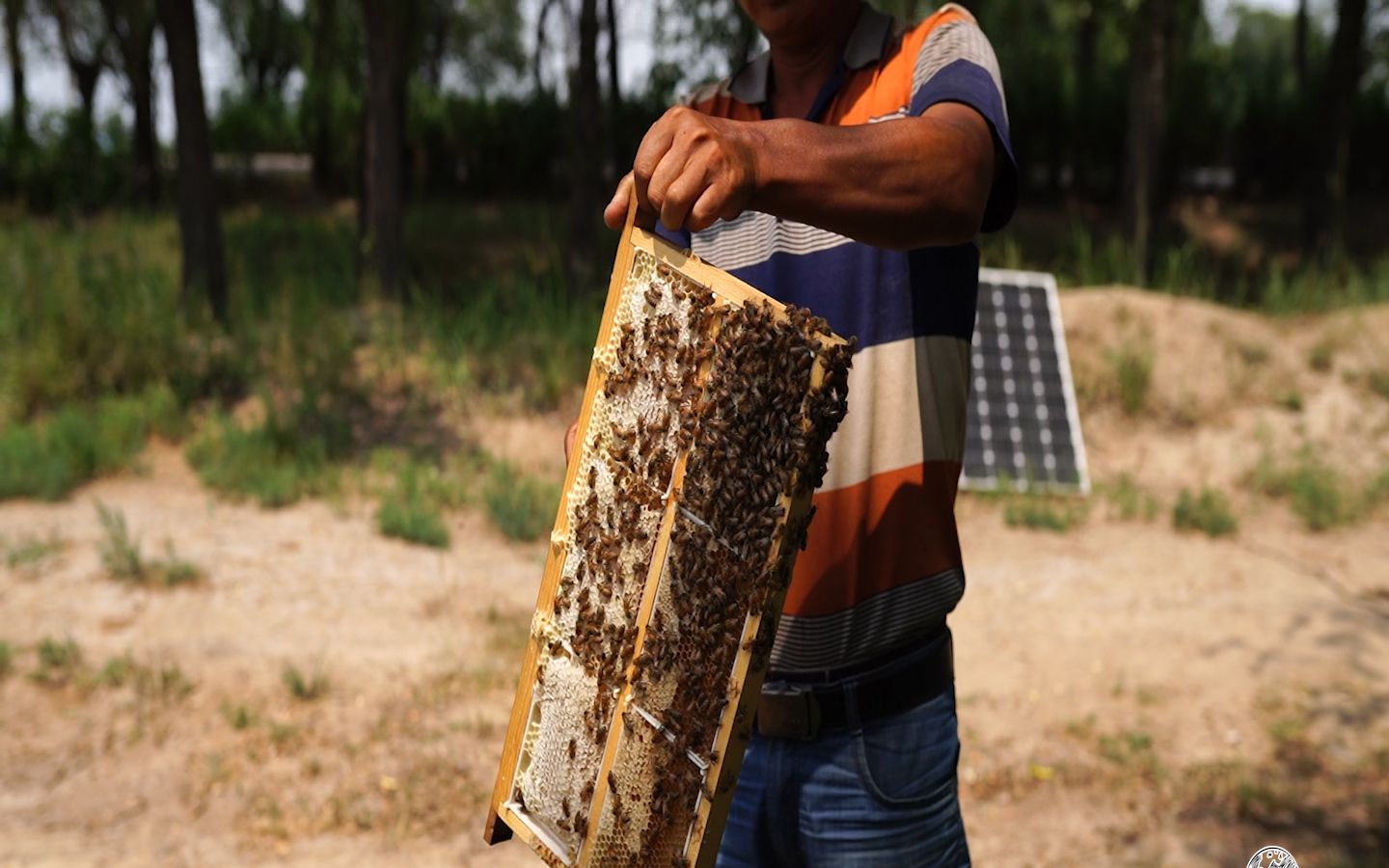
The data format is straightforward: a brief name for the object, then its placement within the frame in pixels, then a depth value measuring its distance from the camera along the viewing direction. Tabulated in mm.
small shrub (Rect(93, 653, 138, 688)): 5484
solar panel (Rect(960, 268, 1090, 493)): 8211
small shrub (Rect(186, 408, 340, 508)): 7667
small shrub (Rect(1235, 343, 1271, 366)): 9633
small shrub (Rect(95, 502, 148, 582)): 6469
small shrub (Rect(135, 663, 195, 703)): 5395
